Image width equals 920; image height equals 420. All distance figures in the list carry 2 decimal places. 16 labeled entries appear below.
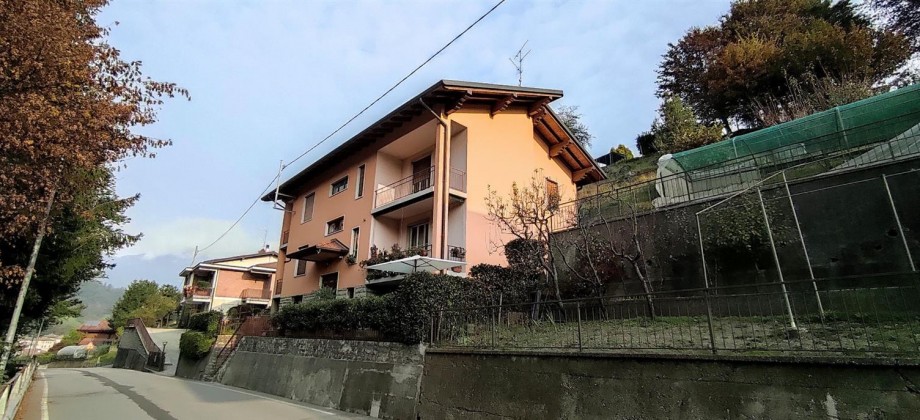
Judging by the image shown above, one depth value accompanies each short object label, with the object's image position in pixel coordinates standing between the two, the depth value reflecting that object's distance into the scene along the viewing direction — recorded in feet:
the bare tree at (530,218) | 42.70
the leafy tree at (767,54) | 66.23
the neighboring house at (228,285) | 125.08
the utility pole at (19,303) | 35.14
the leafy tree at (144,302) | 153.38
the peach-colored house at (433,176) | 51.85
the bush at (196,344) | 68.44
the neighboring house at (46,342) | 248.97
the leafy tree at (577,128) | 110.73
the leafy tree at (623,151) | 113.29
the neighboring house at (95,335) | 200.13
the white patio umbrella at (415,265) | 41.22
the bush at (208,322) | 71.05
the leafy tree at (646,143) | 108.74
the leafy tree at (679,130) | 72.49
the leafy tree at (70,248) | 42.78
